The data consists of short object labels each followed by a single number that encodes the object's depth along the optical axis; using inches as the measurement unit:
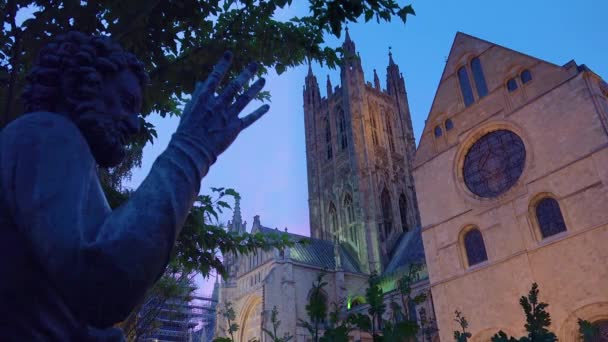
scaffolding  1534.2
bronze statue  42.1
